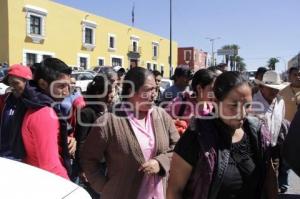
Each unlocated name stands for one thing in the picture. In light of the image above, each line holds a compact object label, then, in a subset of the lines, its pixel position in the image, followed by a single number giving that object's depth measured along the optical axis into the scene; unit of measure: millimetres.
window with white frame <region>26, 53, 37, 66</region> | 21524
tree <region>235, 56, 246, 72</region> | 71493
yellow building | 20299
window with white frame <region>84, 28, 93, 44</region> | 28034
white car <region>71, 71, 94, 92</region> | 16426
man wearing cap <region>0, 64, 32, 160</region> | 2034
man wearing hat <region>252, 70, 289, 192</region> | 3155
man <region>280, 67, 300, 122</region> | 4180
